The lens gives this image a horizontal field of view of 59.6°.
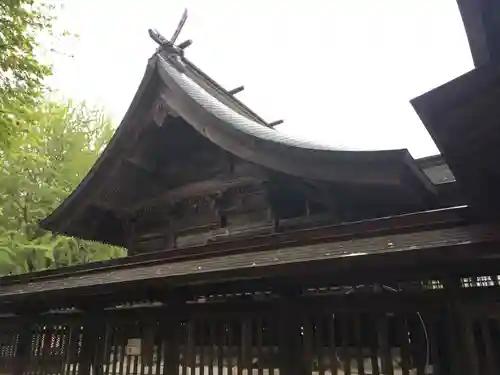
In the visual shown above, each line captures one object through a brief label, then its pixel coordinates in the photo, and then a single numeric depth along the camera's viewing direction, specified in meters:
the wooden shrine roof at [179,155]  4.25
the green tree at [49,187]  11.43
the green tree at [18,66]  7.34
